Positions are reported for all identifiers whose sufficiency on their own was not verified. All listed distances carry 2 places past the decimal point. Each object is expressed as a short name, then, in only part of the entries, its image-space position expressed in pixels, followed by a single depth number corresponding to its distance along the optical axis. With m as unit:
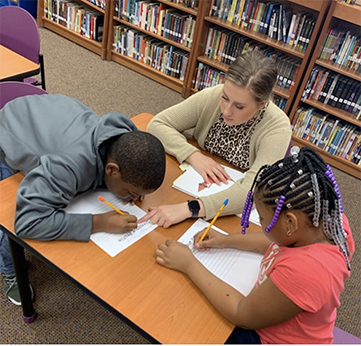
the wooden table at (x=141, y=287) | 0.98
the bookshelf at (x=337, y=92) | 2.88
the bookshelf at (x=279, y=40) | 2.88
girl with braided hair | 0.90
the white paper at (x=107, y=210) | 1.17
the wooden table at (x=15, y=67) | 1.99
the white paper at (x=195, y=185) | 1.46
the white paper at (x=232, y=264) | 1.13
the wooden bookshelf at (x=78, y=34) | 4.02
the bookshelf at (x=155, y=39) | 3.57
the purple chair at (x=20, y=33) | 2.44
